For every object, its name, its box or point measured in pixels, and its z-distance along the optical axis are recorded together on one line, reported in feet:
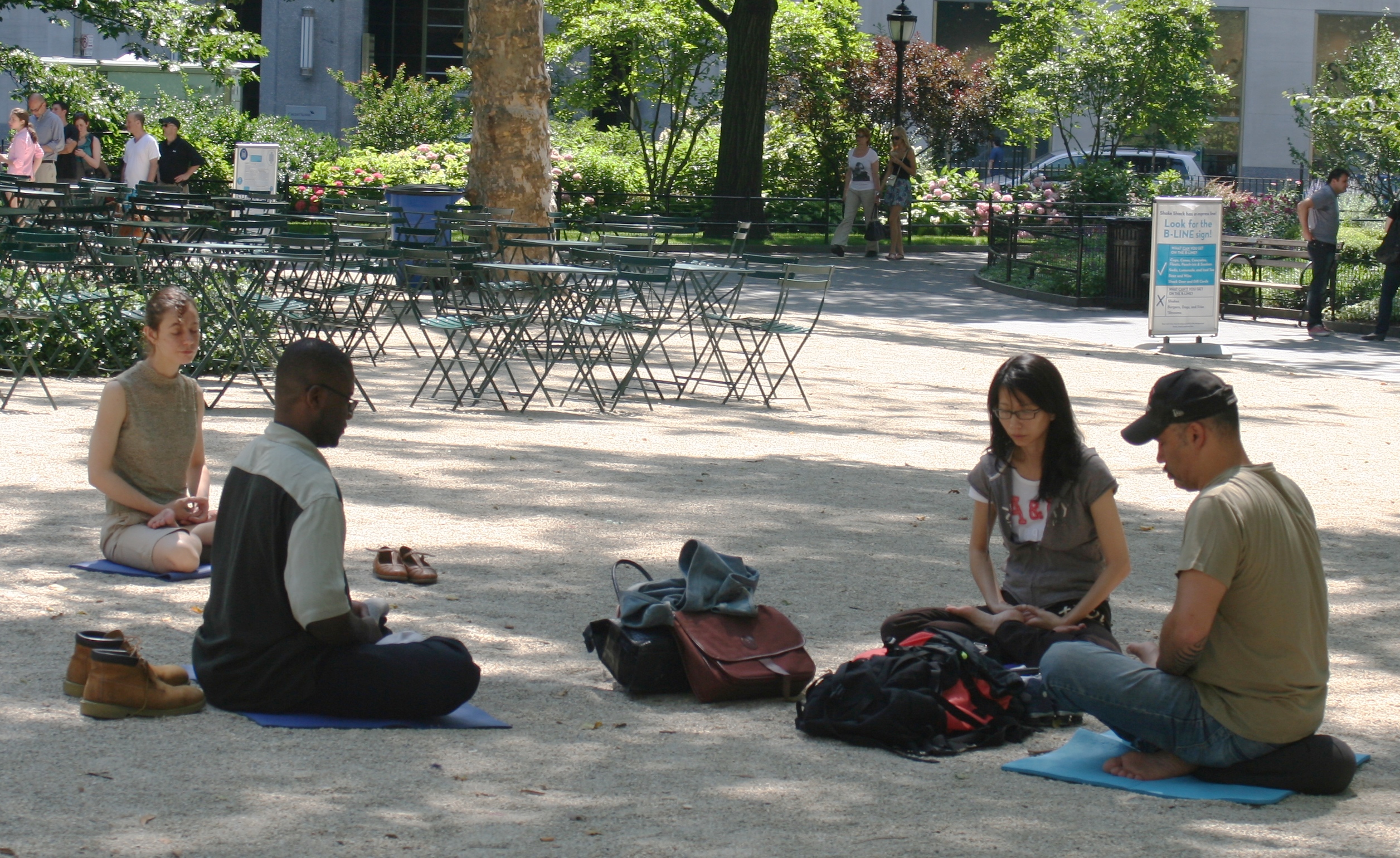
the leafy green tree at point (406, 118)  95.45
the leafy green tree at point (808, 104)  91.35
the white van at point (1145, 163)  99.91
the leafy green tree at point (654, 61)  88.02
